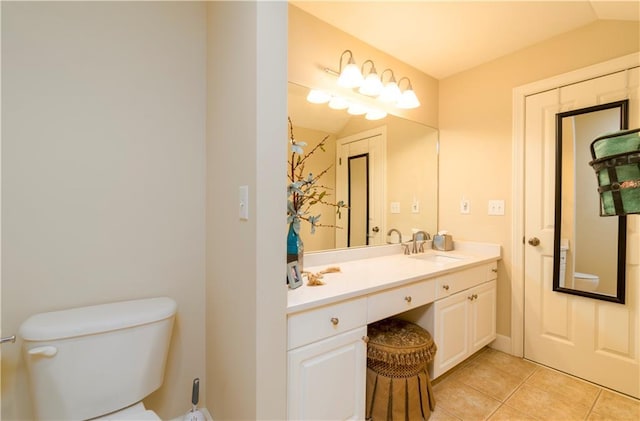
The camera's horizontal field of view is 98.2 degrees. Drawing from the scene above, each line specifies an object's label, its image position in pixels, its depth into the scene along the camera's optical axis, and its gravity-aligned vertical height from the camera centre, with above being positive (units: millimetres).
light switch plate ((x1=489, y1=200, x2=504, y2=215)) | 2211 +10
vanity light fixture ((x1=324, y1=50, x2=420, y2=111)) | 1801 +868
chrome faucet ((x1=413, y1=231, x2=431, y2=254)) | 2287 -257
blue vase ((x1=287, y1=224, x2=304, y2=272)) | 1380 -182
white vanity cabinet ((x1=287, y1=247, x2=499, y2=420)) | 1104 -562
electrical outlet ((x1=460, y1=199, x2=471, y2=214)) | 2389 +16
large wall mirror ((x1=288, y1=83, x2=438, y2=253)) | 1815 +291
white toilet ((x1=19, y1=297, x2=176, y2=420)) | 962 -547
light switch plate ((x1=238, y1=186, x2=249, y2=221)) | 1003 +25
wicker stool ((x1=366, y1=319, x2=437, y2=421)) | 1392 -872
